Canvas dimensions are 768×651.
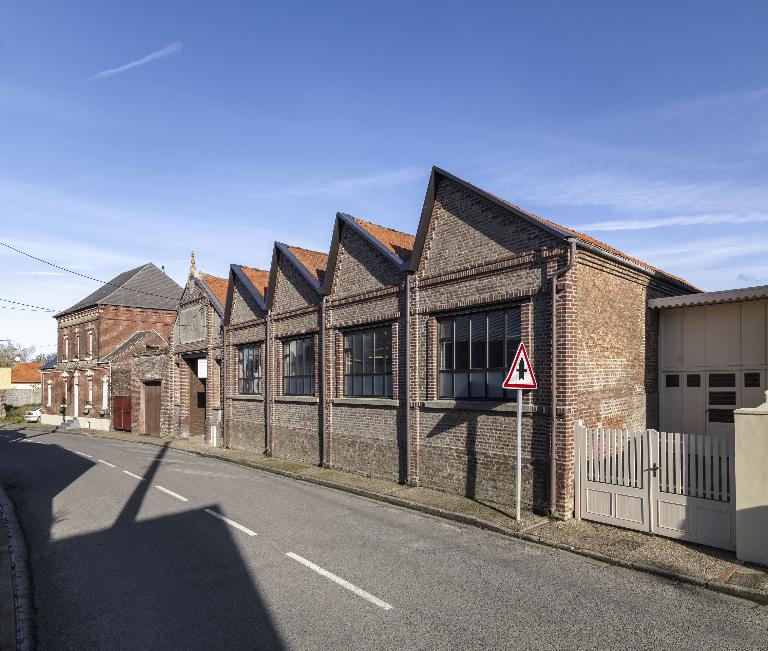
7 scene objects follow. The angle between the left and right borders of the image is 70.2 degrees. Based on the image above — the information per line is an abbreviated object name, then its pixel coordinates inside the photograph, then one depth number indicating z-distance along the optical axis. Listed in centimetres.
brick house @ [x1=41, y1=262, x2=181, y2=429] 3688
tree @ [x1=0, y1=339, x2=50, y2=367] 7782
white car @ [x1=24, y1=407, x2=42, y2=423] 4475
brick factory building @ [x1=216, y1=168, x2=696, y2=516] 1027
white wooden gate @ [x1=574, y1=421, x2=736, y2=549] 810
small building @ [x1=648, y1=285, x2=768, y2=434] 1150
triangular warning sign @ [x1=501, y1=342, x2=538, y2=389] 974
